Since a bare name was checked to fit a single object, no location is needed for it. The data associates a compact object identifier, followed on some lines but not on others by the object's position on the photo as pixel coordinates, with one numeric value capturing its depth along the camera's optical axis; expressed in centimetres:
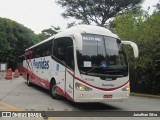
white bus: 1182
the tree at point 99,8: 4484
